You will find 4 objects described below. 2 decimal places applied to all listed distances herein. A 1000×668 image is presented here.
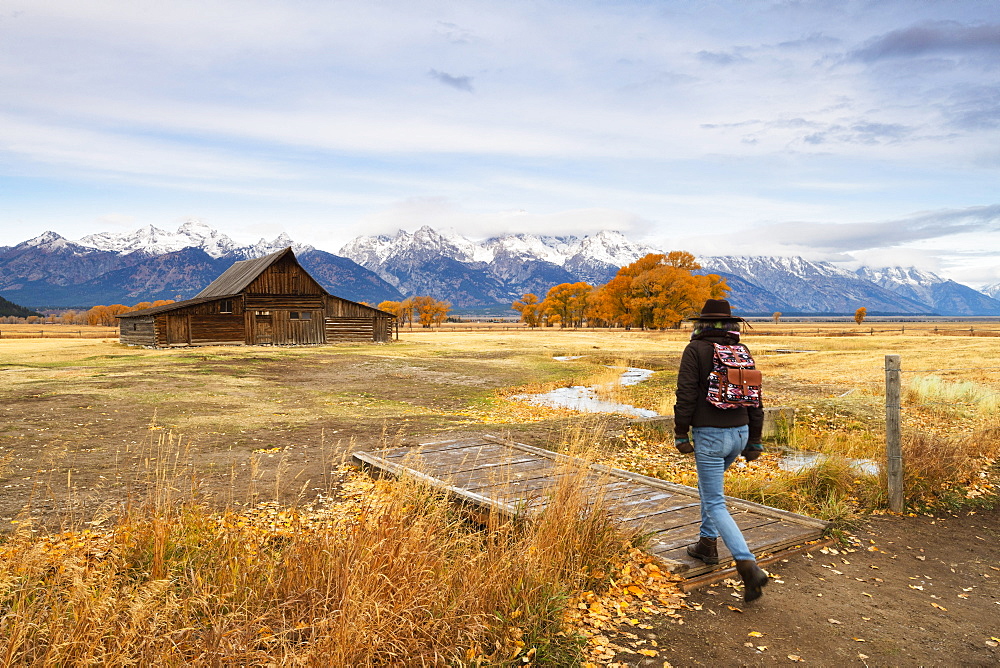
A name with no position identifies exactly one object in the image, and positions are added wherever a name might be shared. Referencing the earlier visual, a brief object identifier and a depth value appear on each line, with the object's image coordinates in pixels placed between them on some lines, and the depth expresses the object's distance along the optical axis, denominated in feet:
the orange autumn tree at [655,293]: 248.32
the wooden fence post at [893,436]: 26.27
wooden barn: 146.82
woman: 17.55
